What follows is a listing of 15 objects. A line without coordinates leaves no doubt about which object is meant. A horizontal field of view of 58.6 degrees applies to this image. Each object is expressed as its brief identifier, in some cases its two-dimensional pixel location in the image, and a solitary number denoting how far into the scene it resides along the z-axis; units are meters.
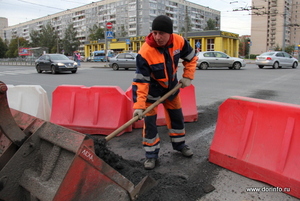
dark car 19.08
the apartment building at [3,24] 133.20
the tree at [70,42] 93.06
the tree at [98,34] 85.06
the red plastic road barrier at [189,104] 5.34
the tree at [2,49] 96.00
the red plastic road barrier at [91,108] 4.73
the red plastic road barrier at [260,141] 2.67
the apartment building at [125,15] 97.88
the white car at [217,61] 20.76
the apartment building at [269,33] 100.56
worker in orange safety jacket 3.02
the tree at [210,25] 95.62
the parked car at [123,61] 22.42
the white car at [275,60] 21.36
